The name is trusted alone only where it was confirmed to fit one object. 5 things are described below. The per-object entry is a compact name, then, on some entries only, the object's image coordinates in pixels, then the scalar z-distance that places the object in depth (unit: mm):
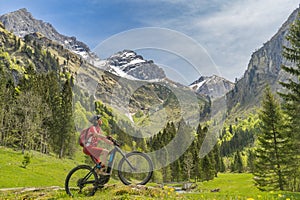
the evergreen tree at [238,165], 140050
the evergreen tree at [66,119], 77312
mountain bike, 13711
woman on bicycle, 13094
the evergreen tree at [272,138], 38306
